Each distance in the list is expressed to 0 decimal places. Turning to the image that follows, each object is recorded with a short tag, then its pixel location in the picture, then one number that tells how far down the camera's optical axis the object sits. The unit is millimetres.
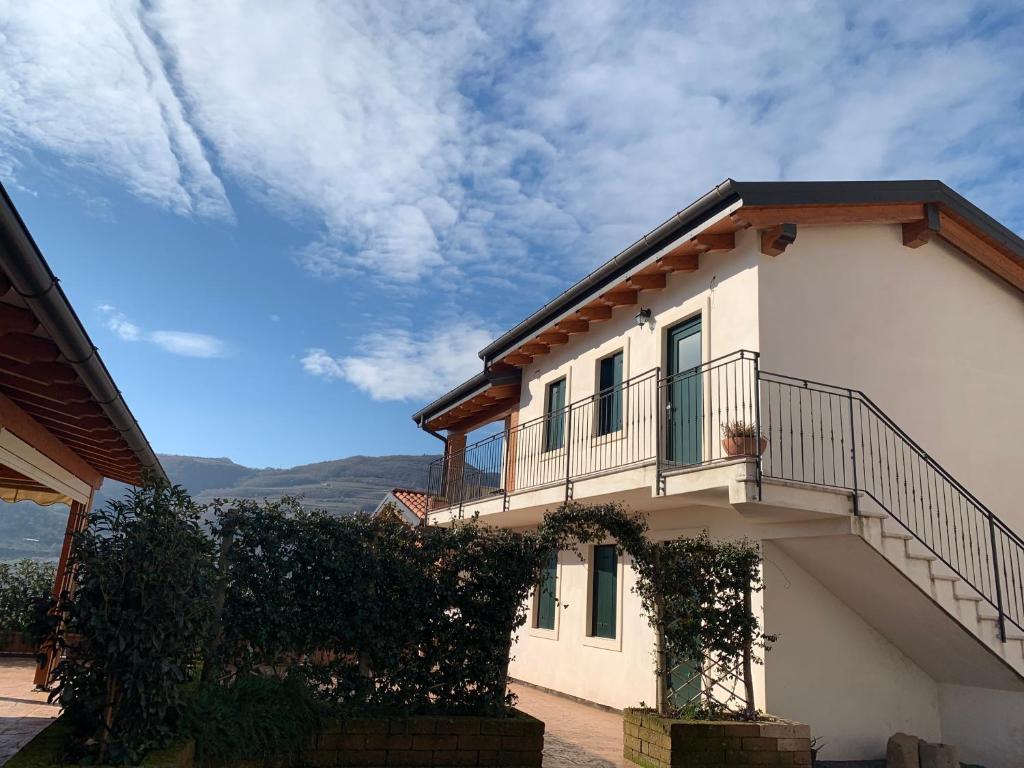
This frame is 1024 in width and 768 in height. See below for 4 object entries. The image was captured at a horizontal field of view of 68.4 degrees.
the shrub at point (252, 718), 5672
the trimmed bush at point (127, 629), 4918
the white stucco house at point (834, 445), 8430
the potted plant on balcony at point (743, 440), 8062
